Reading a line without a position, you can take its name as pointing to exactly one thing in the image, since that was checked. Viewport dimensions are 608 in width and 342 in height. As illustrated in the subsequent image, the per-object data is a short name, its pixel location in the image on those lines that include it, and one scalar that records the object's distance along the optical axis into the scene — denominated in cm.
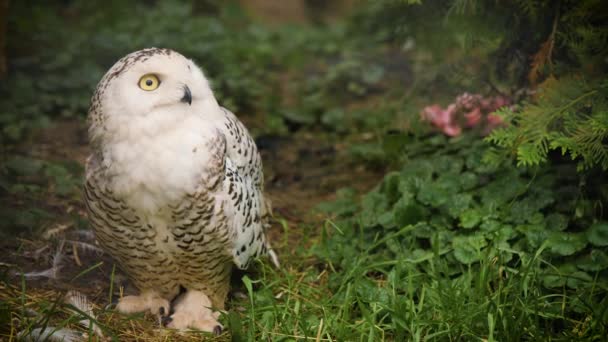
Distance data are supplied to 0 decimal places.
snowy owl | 531
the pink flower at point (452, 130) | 866
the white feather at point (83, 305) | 595
